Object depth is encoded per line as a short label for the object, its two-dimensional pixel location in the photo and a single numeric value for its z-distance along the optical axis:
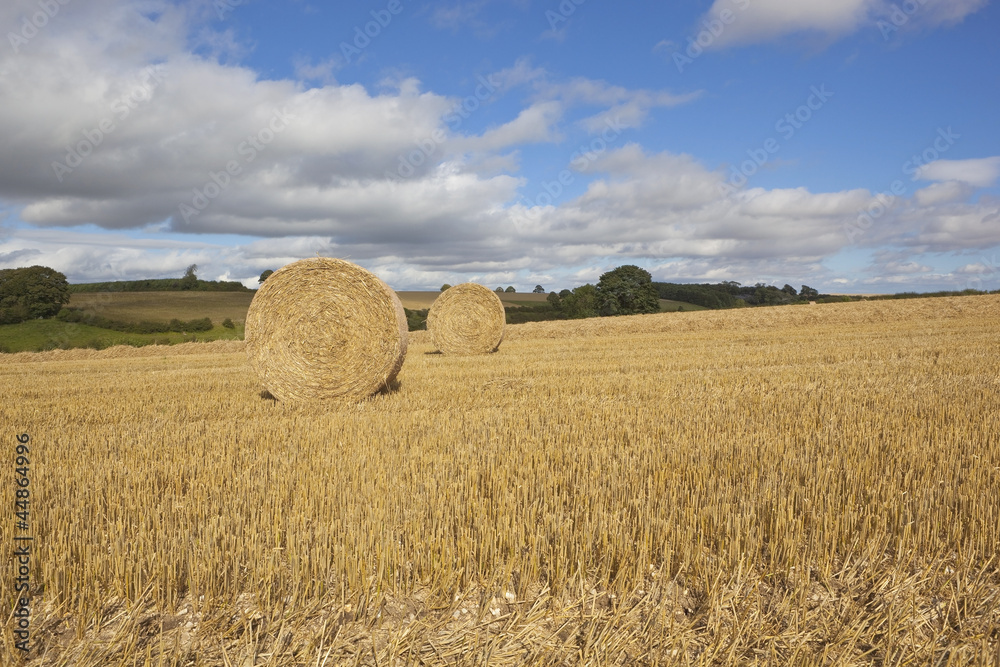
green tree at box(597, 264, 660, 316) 50.03
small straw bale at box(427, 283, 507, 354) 17.05
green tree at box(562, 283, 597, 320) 50.53
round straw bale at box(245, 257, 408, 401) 9.02
